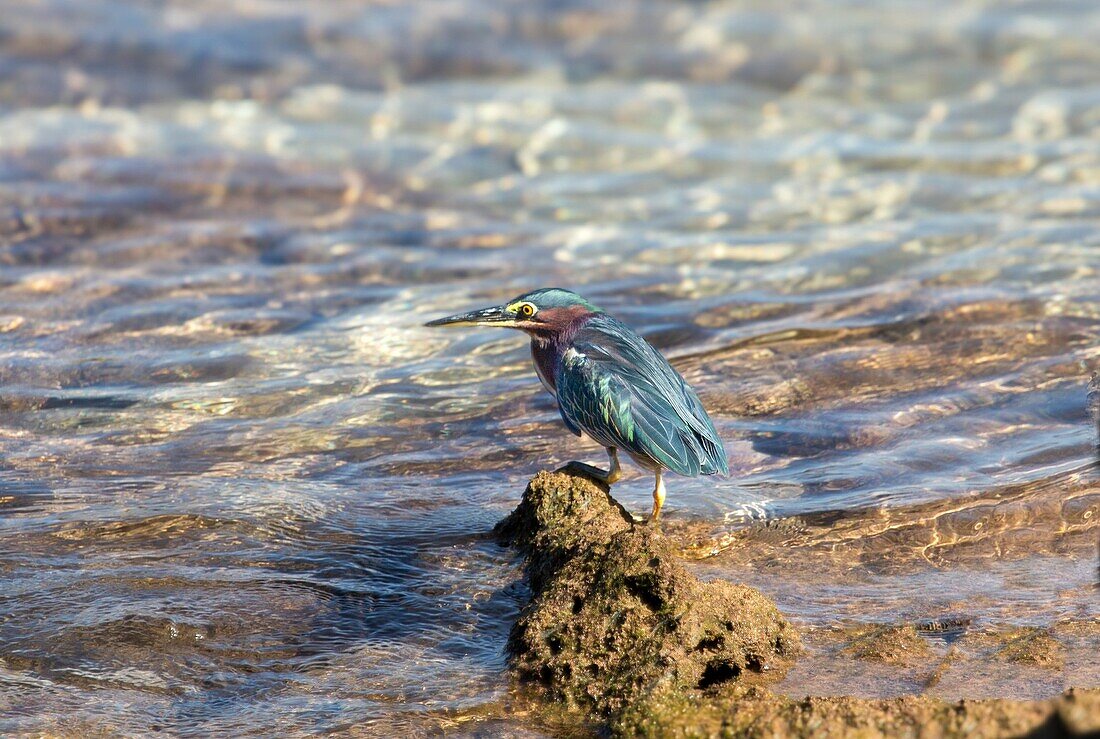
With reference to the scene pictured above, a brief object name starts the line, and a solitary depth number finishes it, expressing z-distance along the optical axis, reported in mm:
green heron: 10594
